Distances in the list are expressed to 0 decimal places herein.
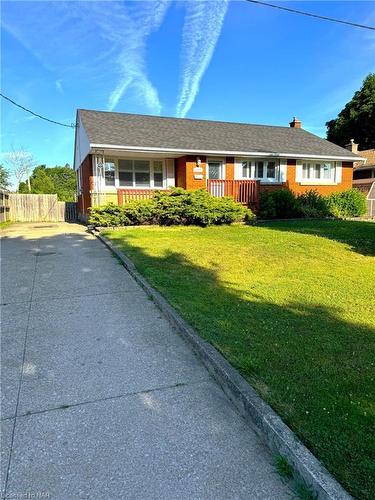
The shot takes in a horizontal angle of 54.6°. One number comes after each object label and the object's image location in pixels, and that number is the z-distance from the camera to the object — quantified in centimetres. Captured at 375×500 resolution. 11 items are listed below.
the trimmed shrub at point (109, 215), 1325
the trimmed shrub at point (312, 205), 1695
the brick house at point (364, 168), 3591
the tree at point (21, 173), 4807
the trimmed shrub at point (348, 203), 1805
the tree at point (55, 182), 4900
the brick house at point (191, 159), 1625
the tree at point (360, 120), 3919
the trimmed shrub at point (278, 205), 1634
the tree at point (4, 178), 4429
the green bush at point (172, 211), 1338
